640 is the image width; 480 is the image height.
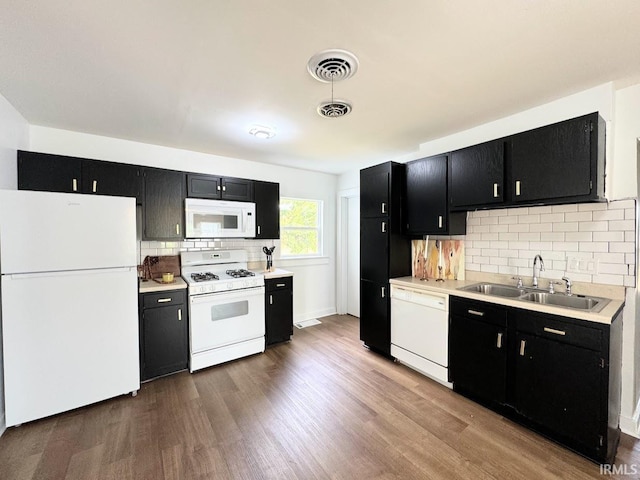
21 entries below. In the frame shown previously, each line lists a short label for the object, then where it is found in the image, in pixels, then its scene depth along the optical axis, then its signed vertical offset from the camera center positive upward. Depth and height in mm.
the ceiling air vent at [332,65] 1626 +1068
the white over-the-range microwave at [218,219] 3225 +208
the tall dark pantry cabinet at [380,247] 3170 -152
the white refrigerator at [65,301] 2039 -528
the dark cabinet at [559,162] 1915 +549
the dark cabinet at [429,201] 2816 +365
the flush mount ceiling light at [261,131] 2746 +1066
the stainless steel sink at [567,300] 2012 -527
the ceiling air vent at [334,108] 1908 +911
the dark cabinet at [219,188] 3266 +600
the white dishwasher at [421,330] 2603 -988
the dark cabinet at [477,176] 2400 +549
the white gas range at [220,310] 2910 -848
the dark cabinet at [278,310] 3541 -994
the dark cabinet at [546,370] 1706 -989
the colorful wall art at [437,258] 3049 -279
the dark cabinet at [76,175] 2463 +586
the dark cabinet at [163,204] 3008 +351
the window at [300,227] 4469 +133
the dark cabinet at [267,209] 3766 +374
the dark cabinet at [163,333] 2678 -999
